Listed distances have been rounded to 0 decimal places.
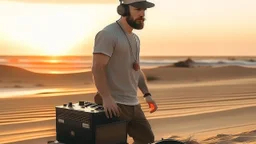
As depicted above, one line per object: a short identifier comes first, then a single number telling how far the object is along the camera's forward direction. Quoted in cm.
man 605
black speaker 540
